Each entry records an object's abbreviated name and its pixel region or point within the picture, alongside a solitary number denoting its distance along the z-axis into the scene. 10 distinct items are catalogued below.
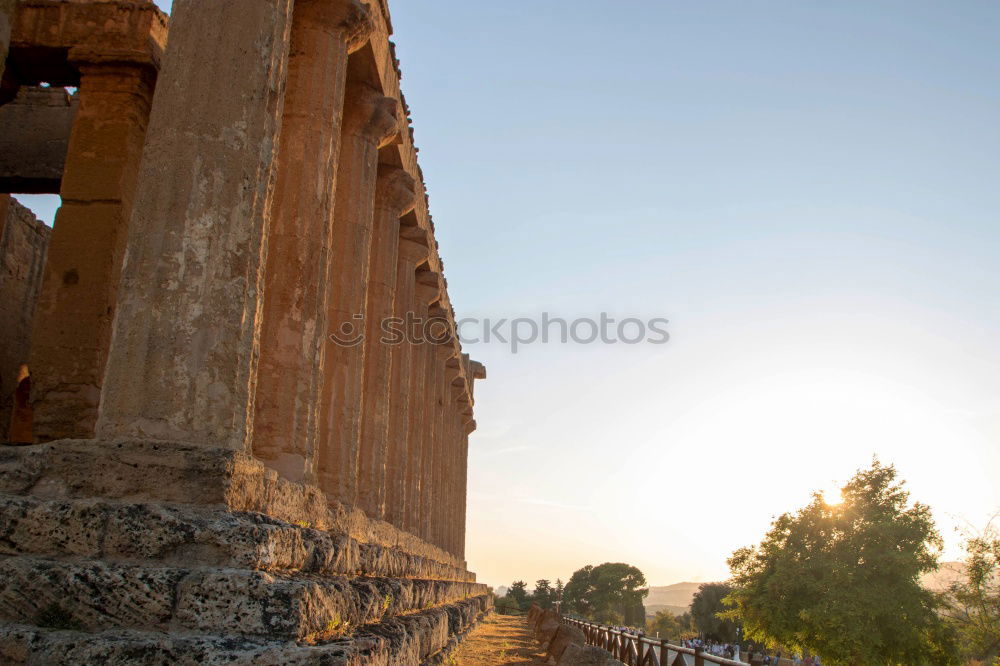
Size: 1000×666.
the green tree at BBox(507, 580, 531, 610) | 103.69
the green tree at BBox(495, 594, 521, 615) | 77.25
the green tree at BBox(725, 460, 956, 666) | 35.06
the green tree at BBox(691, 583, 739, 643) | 77.56
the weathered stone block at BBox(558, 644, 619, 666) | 12.02
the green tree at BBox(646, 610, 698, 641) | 99.21
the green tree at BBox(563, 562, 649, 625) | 115.00
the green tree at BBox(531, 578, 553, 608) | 103.04
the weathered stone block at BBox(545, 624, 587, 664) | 16.66
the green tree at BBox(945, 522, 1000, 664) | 37.16
